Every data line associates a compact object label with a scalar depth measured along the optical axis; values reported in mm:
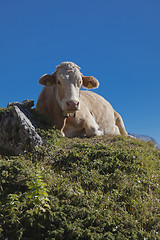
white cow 9086
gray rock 7621
